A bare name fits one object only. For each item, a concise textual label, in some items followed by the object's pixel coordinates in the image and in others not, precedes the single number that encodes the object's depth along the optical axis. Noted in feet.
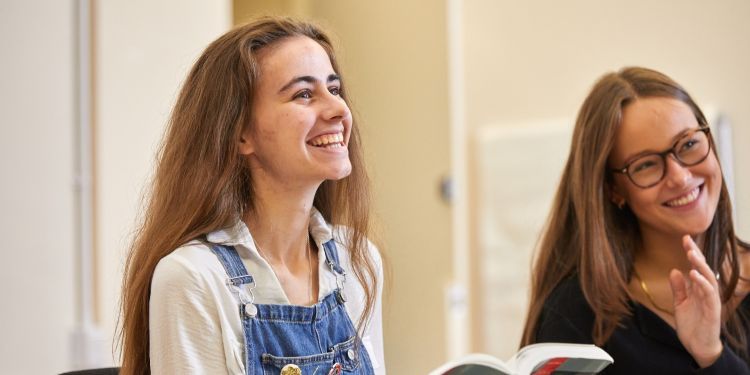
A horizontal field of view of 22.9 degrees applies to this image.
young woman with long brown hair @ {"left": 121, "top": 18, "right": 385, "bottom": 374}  6.99
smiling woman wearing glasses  7.91
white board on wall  12.80
